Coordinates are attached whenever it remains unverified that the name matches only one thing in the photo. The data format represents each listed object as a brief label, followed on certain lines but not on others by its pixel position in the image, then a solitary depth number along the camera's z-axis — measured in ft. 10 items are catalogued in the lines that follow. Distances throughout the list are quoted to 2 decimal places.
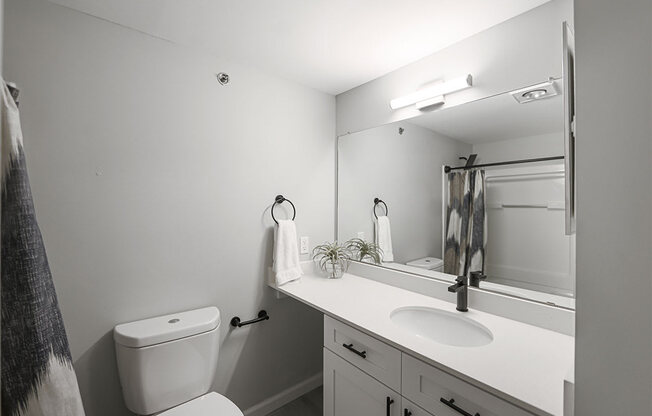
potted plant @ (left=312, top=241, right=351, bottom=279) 6.67
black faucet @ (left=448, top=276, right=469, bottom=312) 4.53
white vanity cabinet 3.00
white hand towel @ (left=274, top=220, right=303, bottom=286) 5.98
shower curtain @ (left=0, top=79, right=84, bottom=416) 2.35
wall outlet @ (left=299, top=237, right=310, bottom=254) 6.82
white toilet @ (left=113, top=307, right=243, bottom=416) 4.15
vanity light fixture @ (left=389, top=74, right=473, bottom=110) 4.86
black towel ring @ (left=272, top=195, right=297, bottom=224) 6.36
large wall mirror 4.12
